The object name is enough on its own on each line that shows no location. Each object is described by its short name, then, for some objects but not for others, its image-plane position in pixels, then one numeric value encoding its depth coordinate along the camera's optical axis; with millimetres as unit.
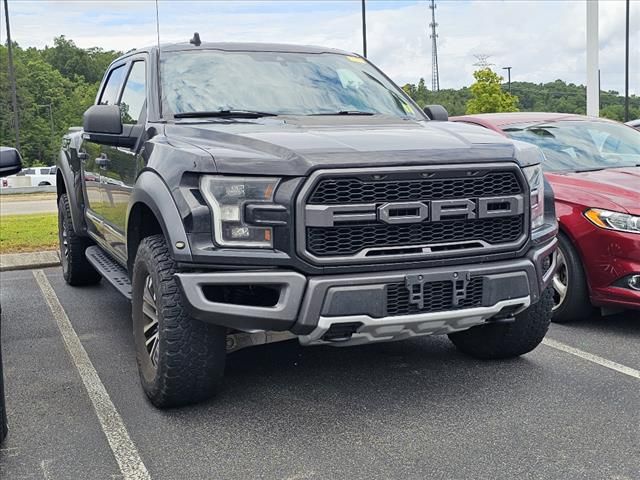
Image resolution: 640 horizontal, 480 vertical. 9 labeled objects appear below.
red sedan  5051
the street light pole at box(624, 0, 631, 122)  39000
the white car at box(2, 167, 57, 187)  36875
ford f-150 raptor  3391
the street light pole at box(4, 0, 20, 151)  31250
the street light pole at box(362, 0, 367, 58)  23453
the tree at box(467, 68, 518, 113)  32969
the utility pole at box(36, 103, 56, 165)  67875
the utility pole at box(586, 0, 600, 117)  16438
